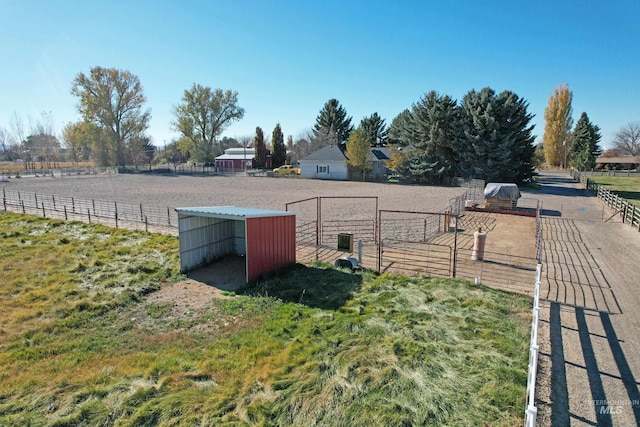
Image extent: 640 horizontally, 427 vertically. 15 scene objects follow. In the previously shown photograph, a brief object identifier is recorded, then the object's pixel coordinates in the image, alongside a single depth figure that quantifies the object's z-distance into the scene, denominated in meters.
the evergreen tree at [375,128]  78.12
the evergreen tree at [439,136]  45.94
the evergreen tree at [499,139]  42.34
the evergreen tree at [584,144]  70.38
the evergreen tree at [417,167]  46.25
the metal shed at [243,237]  10.95
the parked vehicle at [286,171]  57.08
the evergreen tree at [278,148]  69.38
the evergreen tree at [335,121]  79.12
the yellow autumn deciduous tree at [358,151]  49.50
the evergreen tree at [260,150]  67.56
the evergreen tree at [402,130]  49.69
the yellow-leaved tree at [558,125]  77.75
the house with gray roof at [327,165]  52.59
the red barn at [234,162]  67.30
